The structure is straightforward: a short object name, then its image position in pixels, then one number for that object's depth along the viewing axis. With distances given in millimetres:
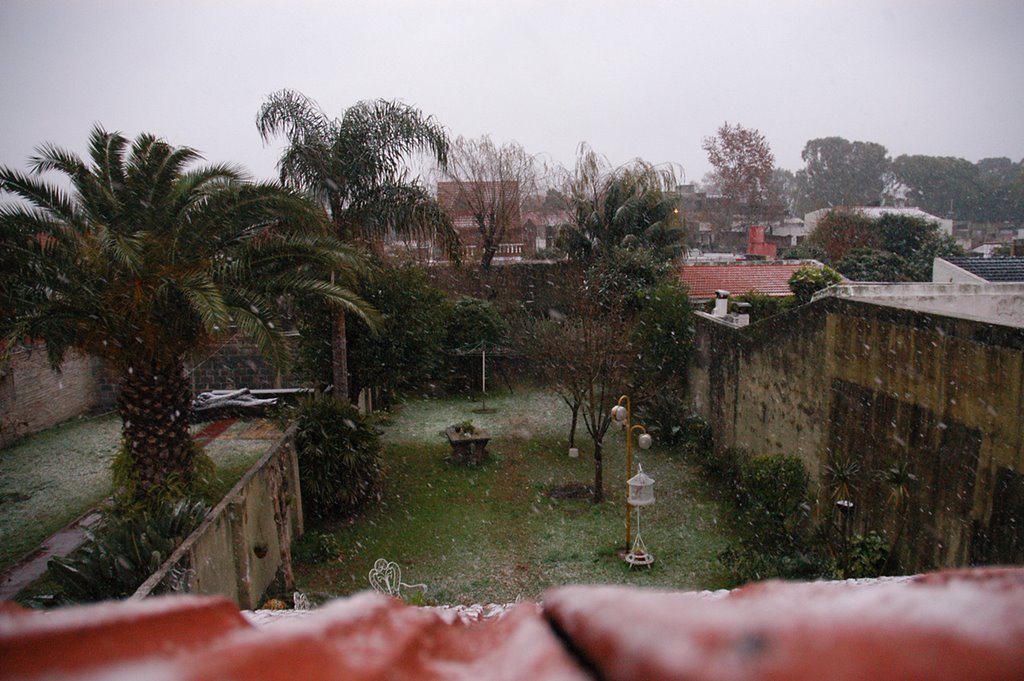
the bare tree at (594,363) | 12953
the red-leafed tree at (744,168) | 39844
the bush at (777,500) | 9219
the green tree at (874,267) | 25344
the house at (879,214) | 30517
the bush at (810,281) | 17406
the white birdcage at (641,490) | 9195
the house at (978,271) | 14992
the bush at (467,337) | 20266
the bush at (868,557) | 7914
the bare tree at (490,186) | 26625
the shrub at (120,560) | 6102
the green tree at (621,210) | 21750
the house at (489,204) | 26766
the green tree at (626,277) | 19625
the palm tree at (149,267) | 7289
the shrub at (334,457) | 10766
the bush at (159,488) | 7676
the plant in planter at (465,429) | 13984
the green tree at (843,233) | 30094
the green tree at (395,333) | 13805
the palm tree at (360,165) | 12945
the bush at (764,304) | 17838
